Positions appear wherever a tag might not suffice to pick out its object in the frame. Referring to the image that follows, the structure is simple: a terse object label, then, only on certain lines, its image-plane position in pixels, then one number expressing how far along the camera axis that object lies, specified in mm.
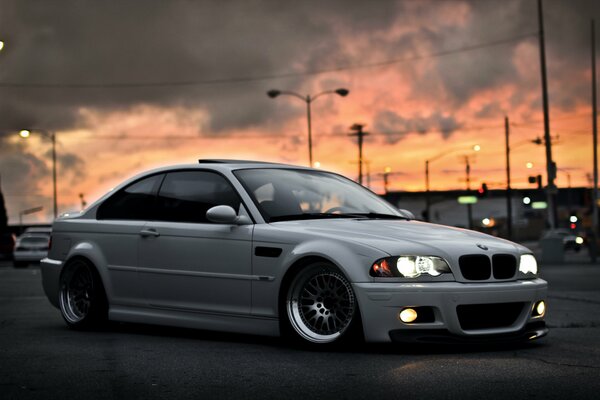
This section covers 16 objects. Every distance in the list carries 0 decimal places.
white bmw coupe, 7398
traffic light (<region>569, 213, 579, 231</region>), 63697
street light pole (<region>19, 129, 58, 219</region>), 49875
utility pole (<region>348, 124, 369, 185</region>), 73650
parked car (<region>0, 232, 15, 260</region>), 51662
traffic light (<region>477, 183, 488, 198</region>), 53500
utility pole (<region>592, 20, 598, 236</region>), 43812
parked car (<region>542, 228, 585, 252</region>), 65556
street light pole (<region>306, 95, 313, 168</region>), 53188
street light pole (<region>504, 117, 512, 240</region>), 66381
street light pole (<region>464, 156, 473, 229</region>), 100625
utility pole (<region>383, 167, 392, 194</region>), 112912
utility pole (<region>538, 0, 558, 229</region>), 36438
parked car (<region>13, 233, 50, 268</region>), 39562
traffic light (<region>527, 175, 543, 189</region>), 48962
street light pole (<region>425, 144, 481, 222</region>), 69525
